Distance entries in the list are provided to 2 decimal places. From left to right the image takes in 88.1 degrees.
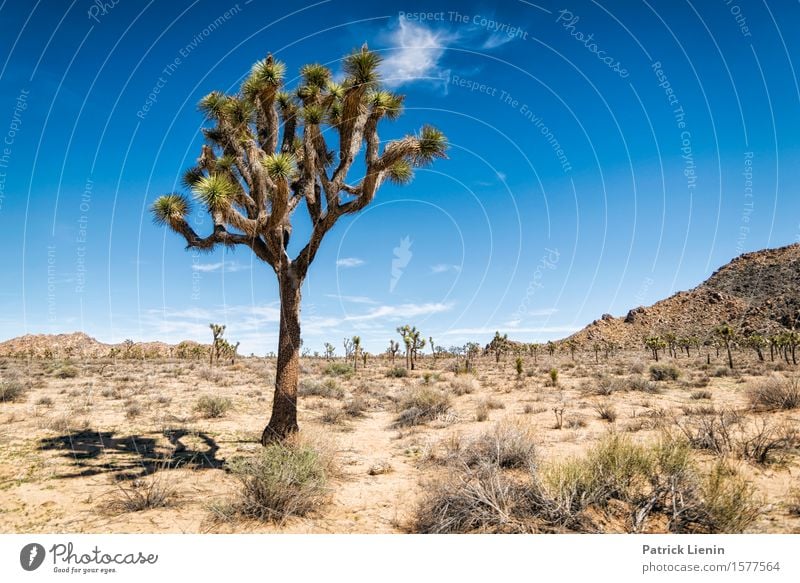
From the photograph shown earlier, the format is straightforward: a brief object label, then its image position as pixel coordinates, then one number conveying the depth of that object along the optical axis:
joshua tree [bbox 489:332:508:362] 52.27
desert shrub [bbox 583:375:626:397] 17.69
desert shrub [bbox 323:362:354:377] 29.83
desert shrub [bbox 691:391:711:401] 15.79
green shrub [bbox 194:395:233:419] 13.24
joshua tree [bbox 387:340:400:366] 50.82
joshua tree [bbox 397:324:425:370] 42.75
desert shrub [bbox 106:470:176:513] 5.80
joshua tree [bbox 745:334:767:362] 37.65
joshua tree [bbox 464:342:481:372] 52.21
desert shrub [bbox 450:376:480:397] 20.52
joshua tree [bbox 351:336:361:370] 45.14
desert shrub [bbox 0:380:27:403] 15.00
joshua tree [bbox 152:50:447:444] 8.87
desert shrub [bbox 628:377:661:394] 17.92
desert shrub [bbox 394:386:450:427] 12.98
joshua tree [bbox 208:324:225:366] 38.91
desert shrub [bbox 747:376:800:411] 11.25
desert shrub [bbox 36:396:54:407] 14.35
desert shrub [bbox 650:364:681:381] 23.56
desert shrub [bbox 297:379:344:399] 18.42
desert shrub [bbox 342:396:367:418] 14.37
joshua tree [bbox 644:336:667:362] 47.12
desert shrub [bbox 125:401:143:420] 12.70
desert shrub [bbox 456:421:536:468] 7.15
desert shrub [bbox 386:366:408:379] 31.57
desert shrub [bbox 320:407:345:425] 12.83
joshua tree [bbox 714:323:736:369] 36.44
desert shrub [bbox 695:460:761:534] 4.39
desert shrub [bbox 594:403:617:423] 11.94
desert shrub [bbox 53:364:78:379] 24.48
